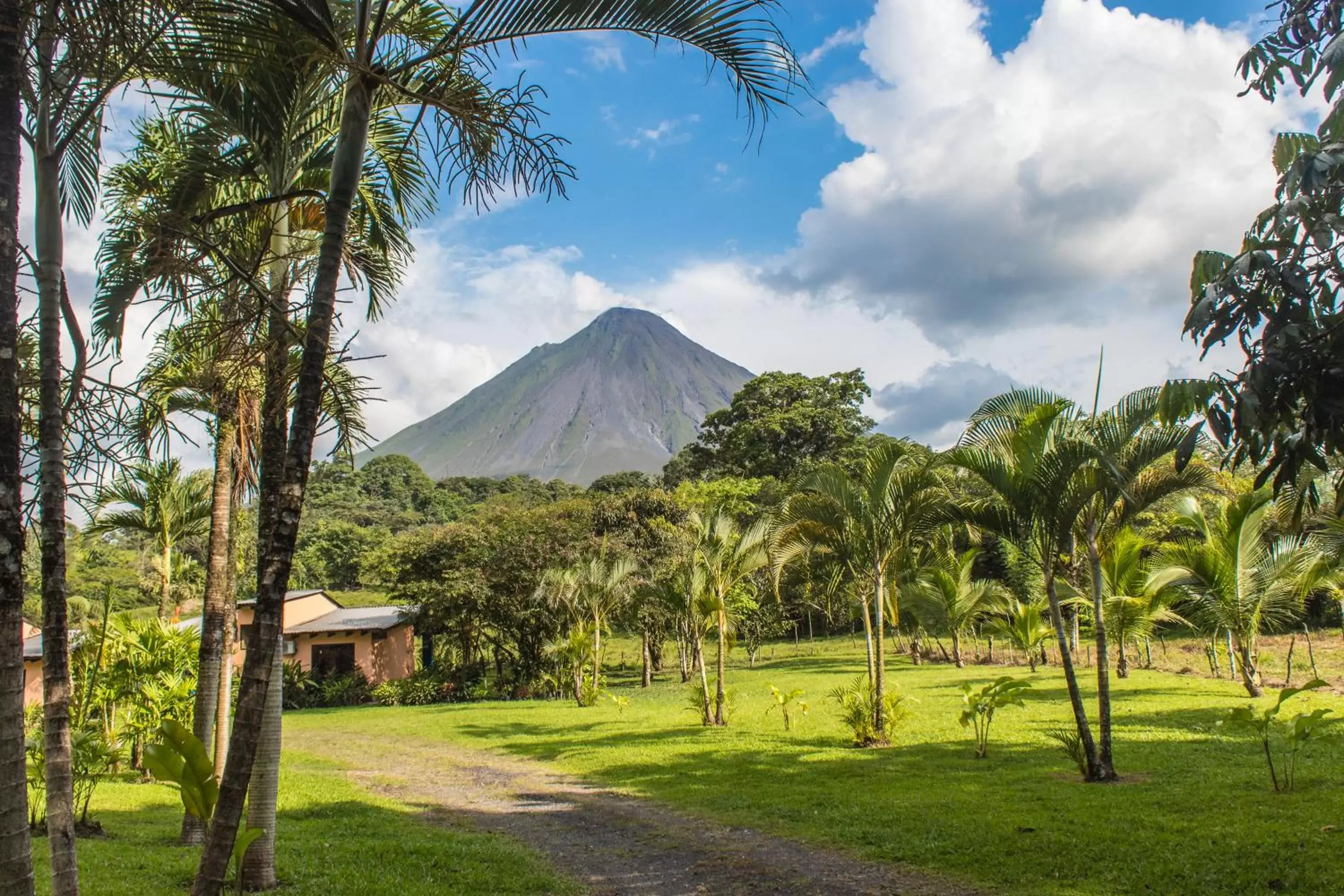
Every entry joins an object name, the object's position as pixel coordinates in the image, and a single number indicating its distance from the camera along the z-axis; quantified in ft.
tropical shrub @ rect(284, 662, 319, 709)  72.28
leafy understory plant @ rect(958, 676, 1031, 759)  29.81
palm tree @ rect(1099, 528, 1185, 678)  44.96
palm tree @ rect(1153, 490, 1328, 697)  41.78
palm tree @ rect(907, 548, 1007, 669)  66.90
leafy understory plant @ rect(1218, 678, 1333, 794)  20.59
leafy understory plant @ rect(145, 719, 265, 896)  11.30
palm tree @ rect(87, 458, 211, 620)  41.55
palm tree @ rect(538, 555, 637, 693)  65.87
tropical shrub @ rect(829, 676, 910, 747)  35.91
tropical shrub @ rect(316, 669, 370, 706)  74.84
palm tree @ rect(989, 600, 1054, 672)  55.26
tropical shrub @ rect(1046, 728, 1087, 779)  26.22
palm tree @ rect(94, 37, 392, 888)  11.62
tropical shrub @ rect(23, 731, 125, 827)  21.34
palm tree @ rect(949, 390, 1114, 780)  25.48
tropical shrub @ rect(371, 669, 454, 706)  73.51
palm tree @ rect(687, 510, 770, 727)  44.57
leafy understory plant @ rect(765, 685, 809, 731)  39.22
